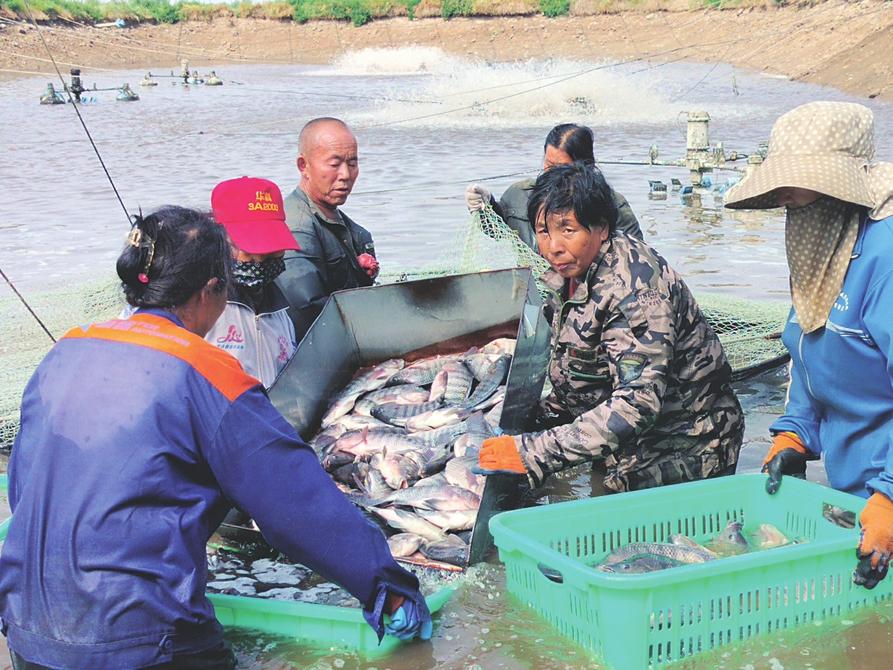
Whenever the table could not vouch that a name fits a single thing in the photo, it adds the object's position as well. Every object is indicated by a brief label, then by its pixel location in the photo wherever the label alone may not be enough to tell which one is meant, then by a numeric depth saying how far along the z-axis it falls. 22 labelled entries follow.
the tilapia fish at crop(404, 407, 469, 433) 5.19
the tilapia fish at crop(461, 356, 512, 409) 5.30
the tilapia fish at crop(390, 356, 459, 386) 5.75
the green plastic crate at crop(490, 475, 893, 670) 3.11
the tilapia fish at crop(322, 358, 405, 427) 5.49
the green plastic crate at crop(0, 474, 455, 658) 3.27
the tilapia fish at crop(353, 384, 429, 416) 5.50
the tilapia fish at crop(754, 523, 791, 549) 3.88
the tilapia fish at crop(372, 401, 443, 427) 5.37
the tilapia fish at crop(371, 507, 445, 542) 4.34
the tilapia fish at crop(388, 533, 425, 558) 4.23
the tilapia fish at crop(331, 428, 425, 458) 5.01
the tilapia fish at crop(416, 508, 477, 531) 4.37
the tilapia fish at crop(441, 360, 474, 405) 5.44
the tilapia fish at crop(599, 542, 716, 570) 3.68
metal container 5.01
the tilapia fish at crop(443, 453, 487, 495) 4.52
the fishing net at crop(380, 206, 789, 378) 7.12
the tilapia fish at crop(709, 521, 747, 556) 3.87
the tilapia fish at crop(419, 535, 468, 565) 4.20
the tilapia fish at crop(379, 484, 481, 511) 4.42
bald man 5.68
